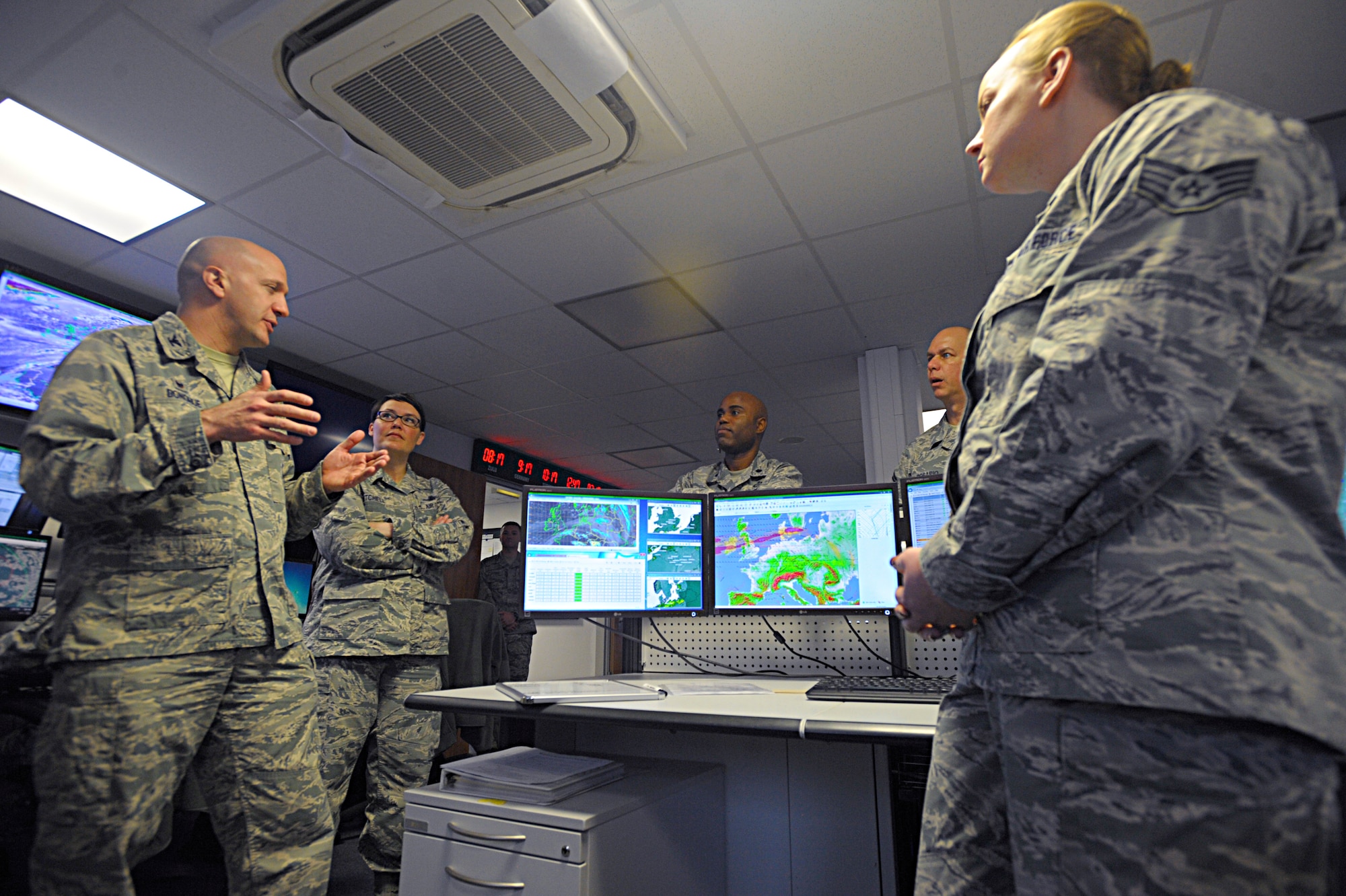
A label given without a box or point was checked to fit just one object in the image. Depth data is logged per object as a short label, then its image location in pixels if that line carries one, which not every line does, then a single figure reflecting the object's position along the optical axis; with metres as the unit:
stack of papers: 1.19
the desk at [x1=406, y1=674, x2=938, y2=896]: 1.42
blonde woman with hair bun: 0.48
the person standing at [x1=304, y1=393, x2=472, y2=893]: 2.04
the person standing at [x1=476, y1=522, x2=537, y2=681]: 4.81
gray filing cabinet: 1.06
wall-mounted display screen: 2.90
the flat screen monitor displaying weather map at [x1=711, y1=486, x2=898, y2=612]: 1.54
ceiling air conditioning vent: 1.82
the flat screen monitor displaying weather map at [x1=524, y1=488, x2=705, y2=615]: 1.61
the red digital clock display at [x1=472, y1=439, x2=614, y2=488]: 5.88
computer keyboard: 1.16
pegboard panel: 1.64
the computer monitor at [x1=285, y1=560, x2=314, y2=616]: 3.47
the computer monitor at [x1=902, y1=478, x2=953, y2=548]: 1.48
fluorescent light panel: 2.38
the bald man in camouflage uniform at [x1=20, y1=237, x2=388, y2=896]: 1.06
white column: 4.09
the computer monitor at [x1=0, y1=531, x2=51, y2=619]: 2.25
